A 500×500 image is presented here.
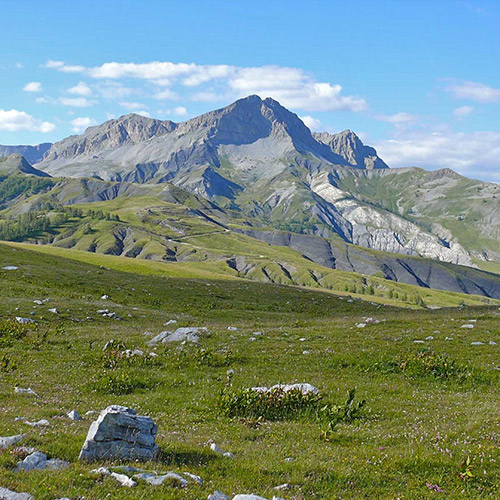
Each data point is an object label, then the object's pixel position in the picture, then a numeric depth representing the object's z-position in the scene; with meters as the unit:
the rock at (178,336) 29.64
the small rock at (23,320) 33.16
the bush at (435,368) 23.14
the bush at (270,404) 16.75
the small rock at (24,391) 18.00
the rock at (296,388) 17.84
